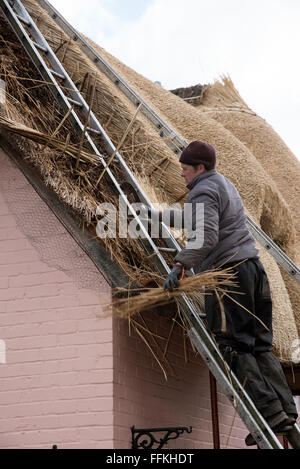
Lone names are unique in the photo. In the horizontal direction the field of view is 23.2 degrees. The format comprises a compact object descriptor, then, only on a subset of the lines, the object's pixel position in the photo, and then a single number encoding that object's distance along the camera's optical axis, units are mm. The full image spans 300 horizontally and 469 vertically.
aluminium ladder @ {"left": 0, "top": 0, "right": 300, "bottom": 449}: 4145
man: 4215
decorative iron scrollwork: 4961
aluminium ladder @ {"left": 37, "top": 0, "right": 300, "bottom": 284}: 5953
